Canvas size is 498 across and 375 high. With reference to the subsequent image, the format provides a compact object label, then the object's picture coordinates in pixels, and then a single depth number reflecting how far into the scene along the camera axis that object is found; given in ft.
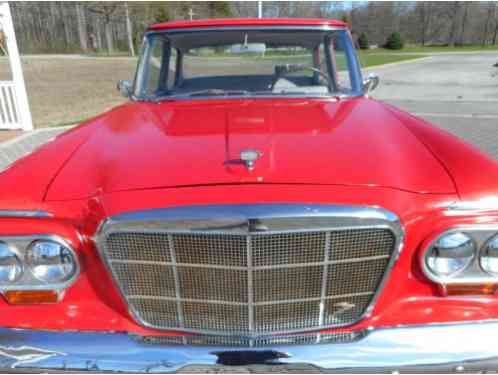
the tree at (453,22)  167.27
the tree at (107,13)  131.44
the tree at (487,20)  166.30
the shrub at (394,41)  143.84
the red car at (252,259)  4.57
